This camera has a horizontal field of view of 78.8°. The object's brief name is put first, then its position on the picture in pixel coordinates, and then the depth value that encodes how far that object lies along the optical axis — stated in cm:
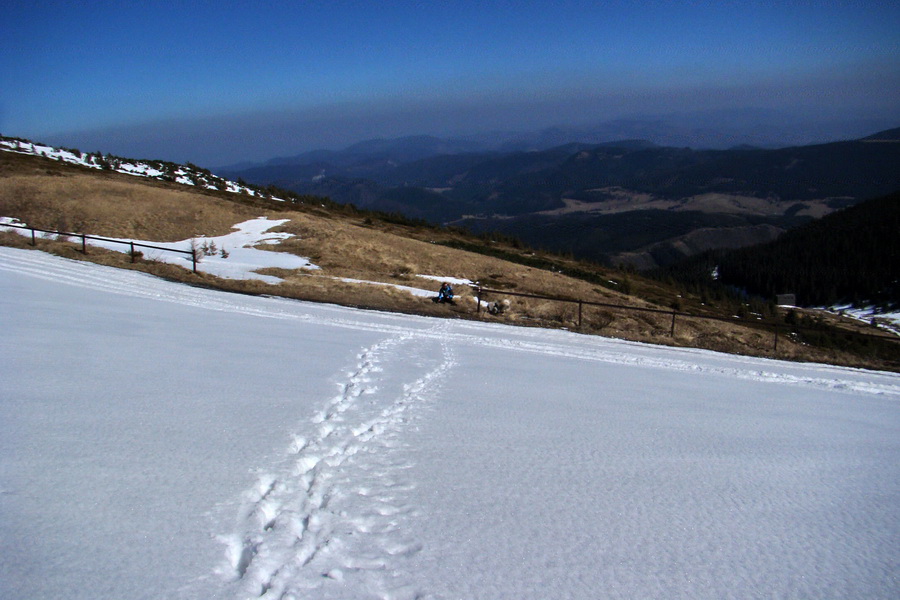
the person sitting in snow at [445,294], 1928
